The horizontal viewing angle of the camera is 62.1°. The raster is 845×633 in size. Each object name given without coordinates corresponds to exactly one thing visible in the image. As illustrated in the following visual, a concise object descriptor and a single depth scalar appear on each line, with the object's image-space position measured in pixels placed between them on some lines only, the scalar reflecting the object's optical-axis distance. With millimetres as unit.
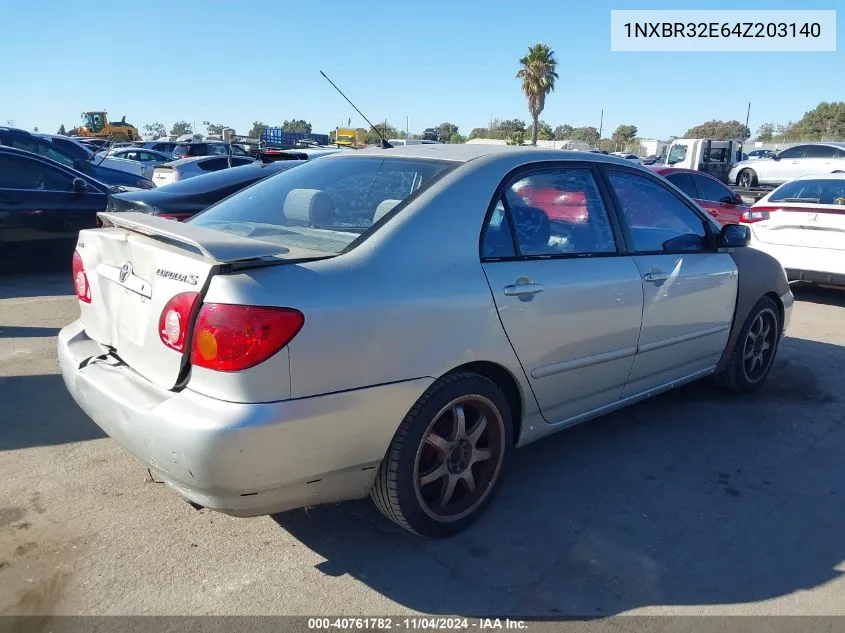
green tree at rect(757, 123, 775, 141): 74812
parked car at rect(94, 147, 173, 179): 21516
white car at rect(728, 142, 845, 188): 21359
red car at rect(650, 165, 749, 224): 10438
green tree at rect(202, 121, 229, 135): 79438
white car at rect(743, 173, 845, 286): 7477
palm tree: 45906
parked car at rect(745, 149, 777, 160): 38962
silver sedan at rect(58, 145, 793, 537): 2340
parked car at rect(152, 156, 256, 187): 14477
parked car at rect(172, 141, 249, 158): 23659
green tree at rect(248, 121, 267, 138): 64769
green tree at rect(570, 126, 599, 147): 86800
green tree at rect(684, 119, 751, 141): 72188
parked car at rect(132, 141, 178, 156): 29262
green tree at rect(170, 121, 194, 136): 97438
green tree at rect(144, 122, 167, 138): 95762
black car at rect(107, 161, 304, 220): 6465
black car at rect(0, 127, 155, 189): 12727
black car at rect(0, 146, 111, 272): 7637
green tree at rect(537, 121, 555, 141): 53156
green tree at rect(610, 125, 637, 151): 83625
